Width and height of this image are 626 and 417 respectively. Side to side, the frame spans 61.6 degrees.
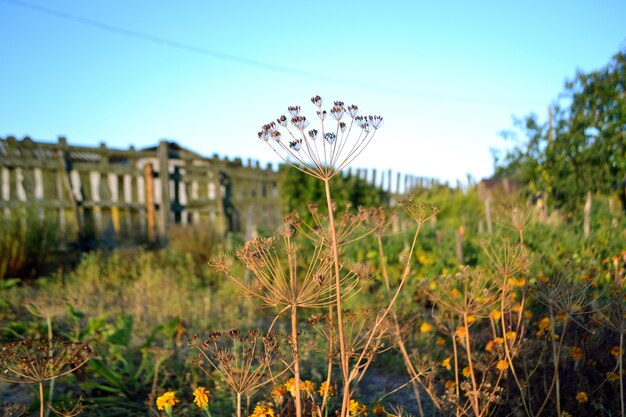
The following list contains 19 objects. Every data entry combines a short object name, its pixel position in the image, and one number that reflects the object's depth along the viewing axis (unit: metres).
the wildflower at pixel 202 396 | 1.98
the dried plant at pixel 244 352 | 1.72
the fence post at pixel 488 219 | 7.11
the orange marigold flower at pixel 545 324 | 2.71
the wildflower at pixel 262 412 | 1.93
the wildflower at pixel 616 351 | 2.44
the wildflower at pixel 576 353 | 2.55
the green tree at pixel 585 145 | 9.31
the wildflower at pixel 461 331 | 2.53
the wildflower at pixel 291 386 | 2.07
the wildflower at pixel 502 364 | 2.27
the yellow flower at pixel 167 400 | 2.02
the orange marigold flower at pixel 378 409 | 2.36
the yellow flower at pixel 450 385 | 2.58
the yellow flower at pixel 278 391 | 2.08
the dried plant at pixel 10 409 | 1.90
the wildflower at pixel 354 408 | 2.09
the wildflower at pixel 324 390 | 2.08
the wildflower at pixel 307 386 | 2.10
